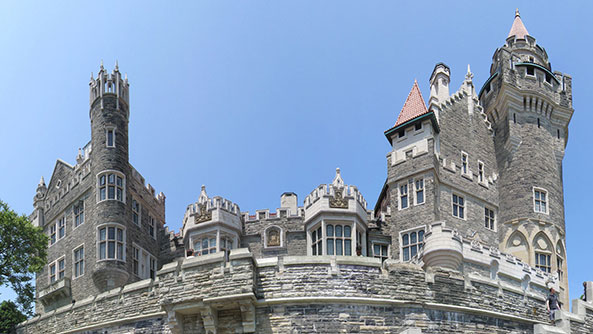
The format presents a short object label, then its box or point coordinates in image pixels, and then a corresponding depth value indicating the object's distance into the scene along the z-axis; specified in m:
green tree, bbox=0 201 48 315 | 42.41
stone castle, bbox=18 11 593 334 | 30.95
